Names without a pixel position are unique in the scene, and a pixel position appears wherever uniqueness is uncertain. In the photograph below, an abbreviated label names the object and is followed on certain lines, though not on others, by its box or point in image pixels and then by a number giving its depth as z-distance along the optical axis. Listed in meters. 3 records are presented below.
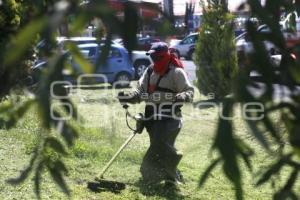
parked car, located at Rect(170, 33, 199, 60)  29.01
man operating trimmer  6.24
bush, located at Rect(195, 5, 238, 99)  13.56
